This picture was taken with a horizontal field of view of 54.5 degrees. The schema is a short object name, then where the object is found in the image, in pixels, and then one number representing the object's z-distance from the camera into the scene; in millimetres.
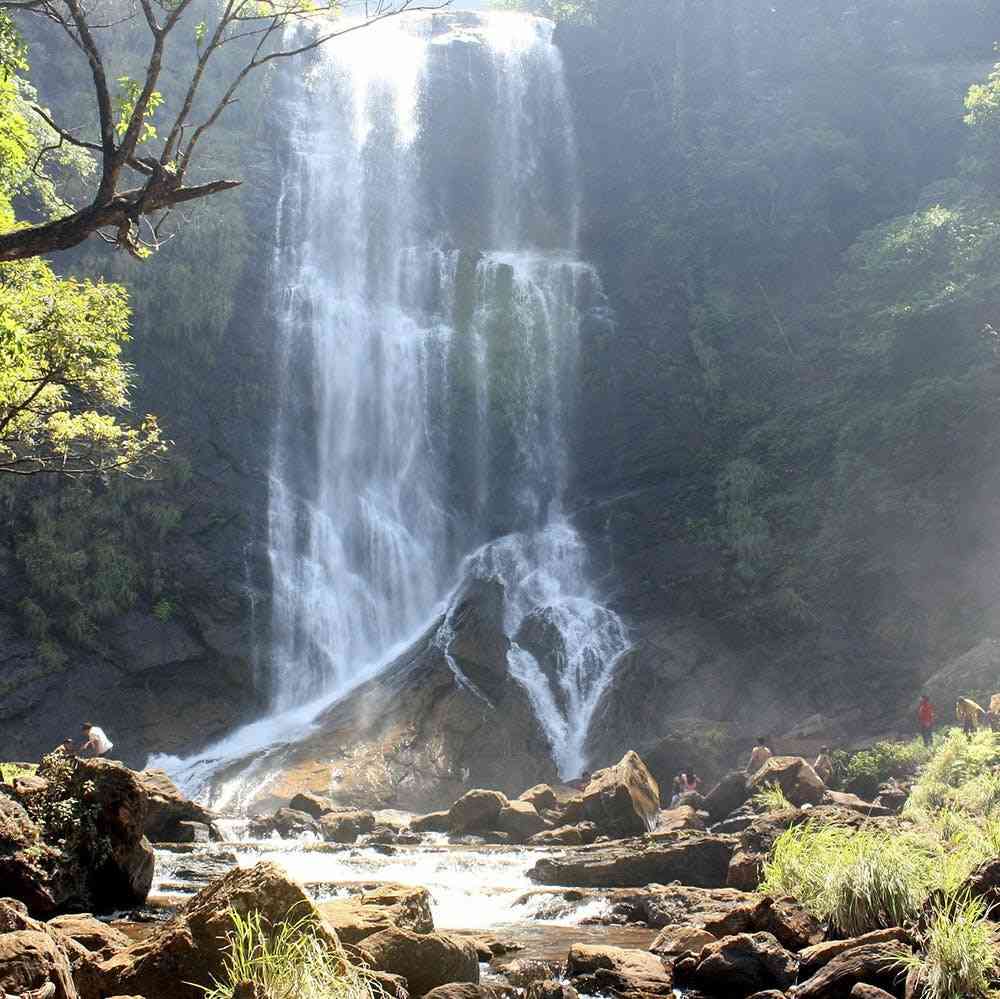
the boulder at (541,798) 20641
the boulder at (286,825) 19203
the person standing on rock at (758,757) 21203
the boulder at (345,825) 18938
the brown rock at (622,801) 18516
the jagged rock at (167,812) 17422
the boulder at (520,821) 18703
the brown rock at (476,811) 19172
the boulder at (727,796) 19469
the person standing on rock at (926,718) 20844
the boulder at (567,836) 17844
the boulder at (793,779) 17828
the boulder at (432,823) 19672
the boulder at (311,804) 20688
